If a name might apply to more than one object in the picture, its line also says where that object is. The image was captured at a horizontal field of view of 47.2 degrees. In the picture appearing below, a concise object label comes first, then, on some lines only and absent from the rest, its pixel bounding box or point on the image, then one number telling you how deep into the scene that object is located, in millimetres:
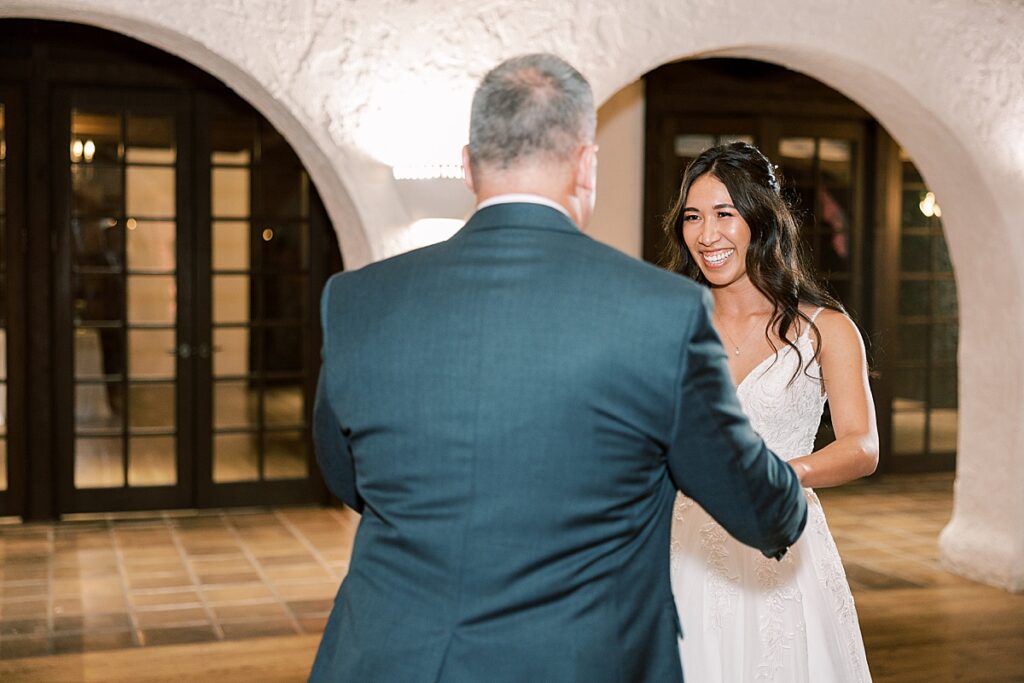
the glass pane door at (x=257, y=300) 7203
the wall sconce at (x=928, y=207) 8328
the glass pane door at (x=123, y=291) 6953
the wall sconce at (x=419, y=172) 4645
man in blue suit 1426
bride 2605
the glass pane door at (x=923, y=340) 8312
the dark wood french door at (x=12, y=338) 6812
